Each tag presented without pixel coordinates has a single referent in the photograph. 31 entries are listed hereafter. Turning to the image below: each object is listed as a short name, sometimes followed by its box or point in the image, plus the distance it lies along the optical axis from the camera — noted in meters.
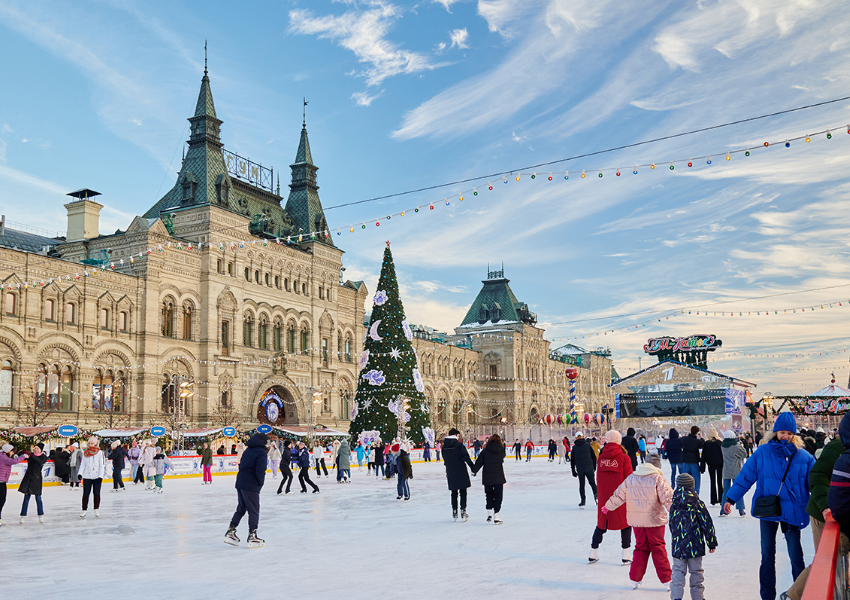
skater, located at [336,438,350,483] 26.52
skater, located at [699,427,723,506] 15.23
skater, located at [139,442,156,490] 23.70
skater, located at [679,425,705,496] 14.66
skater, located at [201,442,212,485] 26.97
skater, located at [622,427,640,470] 16.83
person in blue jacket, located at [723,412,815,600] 6.51
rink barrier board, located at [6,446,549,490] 27.24
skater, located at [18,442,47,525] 14.70
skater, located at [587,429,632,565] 9.41
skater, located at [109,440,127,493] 23.47
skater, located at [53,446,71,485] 23.02
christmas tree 38.72
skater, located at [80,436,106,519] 15.48
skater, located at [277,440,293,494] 21.45
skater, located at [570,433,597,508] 15.07
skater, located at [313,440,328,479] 29.81
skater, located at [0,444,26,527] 13.64
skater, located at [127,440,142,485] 27.91
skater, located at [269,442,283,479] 31.73
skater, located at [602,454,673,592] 7.39
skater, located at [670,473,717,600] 6.56
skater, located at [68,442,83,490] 24.98
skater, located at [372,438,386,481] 30.62
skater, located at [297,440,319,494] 21.28
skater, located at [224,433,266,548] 10.45
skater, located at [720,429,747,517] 13.67
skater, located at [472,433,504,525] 12.95
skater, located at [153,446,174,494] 22.77
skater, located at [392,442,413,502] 18.27
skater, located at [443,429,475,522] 13.77
